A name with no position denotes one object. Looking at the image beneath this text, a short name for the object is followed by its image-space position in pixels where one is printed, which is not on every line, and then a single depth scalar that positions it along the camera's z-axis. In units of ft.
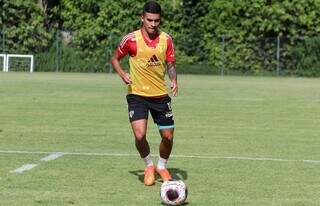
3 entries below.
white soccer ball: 51.06
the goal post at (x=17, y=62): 322.22
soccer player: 60.13
